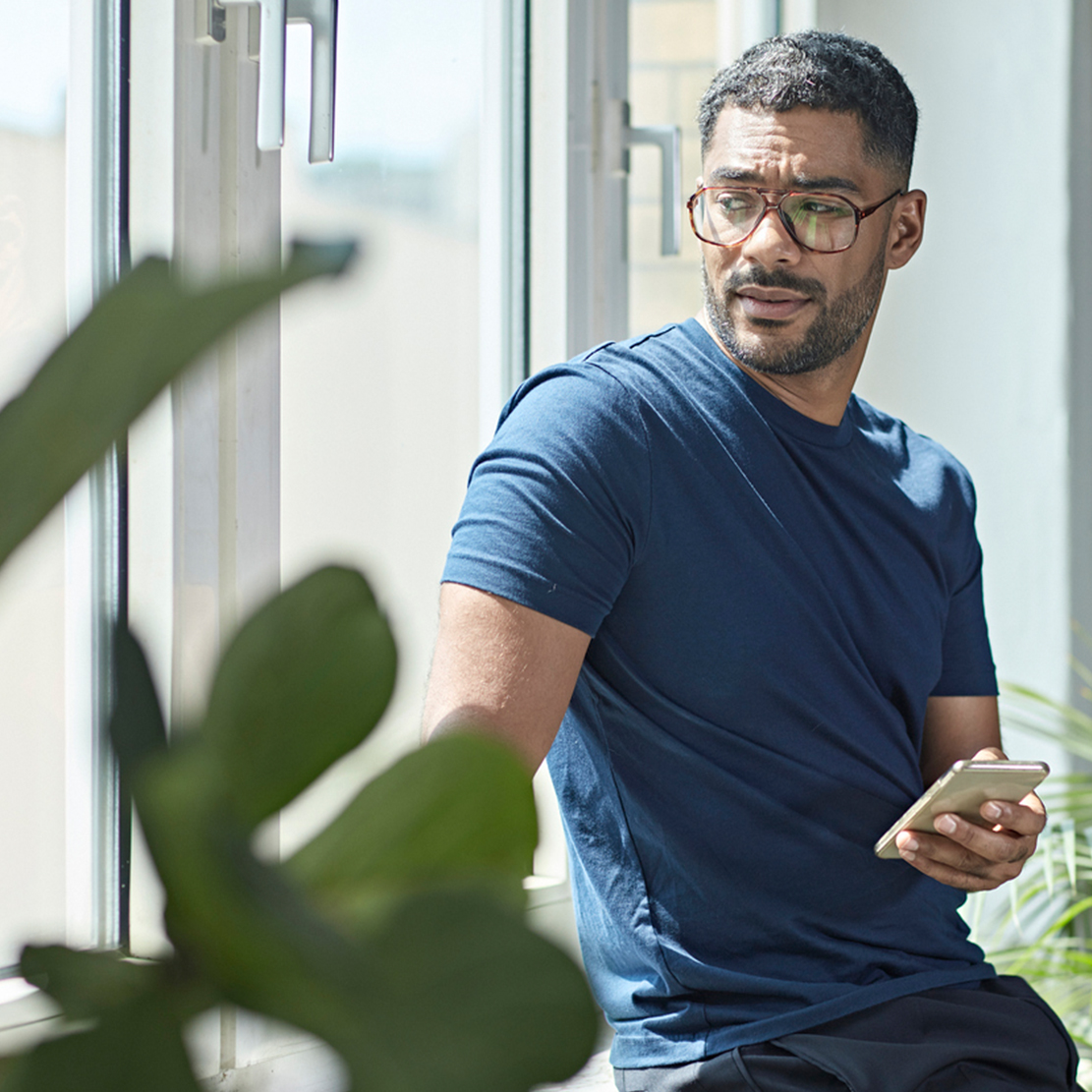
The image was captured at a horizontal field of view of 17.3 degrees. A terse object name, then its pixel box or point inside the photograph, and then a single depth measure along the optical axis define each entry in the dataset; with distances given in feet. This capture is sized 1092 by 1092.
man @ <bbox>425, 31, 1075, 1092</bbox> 7.88
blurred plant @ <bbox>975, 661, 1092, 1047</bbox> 10.38
